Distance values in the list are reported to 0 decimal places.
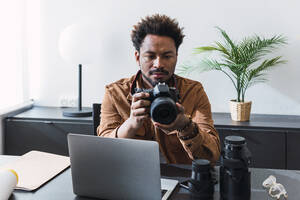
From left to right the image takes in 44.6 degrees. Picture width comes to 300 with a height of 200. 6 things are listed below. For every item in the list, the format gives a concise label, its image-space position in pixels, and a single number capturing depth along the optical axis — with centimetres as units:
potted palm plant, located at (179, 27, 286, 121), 241
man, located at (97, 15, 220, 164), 150
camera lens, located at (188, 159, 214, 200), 104
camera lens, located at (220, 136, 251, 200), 101
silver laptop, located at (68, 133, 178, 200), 102
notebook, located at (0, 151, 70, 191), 125
